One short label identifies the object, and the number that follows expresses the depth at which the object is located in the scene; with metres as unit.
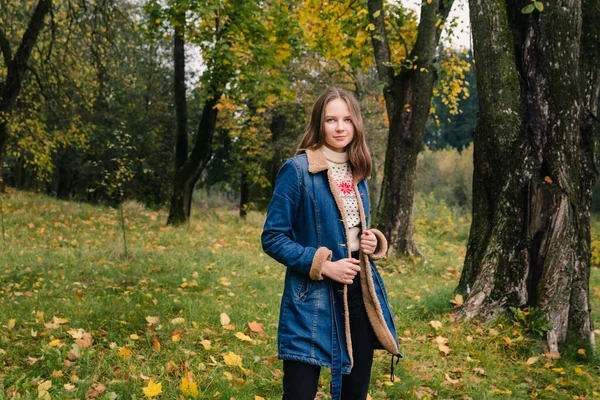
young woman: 2.15
